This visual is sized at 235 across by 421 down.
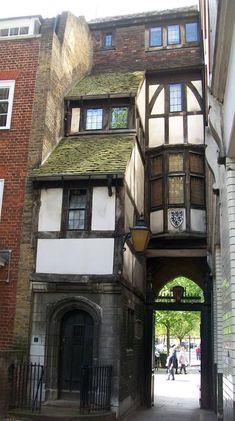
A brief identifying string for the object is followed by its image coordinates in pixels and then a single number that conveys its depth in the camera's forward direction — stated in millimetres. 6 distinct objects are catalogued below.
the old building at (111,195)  12039
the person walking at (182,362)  30328
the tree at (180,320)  34094
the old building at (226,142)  4582
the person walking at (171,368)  24500
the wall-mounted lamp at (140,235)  10766
